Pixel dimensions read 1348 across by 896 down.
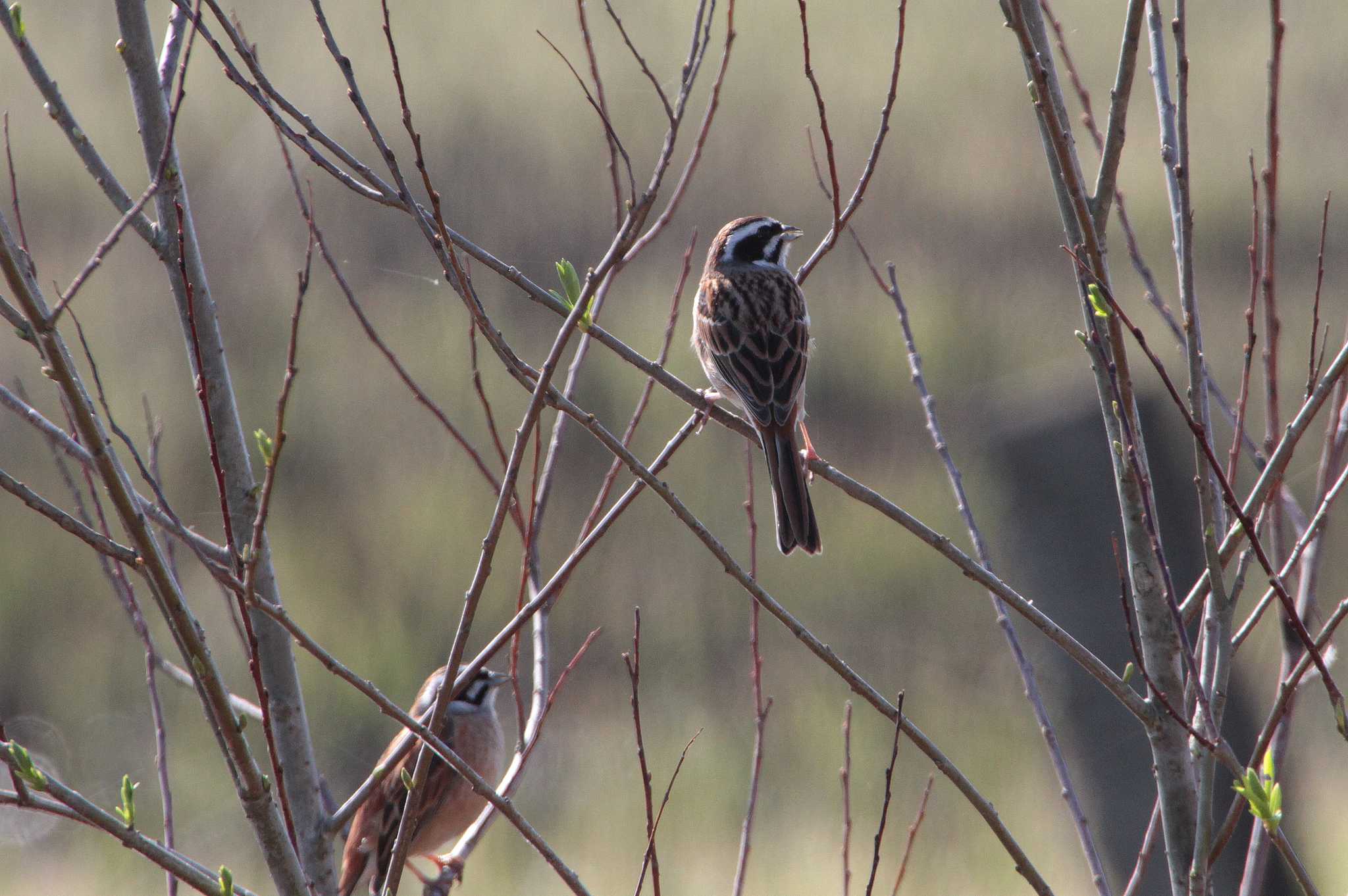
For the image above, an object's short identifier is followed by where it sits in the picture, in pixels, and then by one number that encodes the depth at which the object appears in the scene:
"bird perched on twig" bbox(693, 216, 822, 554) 8.48
